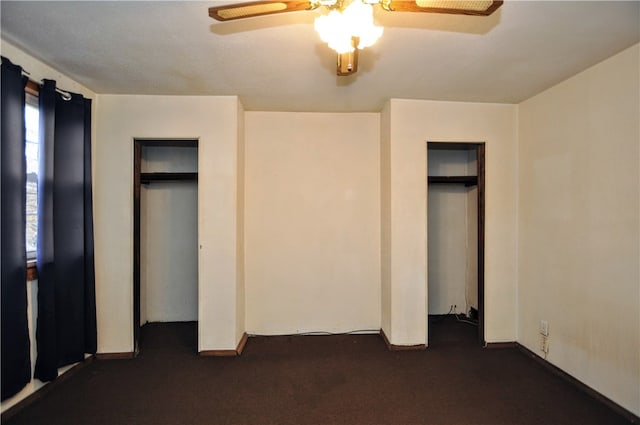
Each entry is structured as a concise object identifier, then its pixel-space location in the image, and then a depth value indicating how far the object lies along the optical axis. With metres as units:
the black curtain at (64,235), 2.15
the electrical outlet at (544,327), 2.59
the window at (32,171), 2.15
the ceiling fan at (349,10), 1.19
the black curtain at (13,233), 1.83
